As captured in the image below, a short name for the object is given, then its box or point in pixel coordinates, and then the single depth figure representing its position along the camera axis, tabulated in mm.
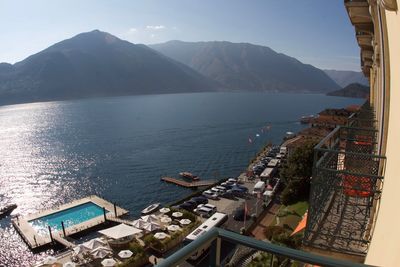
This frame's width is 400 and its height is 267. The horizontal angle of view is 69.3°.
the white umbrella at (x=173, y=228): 26797
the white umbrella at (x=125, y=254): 22641
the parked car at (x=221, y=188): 37712
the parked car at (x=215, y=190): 37125
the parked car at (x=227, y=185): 39056
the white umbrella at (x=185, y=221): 27950
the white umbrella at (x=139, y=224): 27359
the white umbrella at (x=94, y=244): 24328
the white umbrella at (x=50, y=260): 23028
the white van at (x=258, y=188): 35653
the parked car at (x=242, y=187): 37500
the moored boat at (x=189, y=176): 45406
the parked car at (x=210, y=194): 36106
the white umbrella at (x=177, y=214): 29564
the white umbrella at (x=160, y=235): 25102
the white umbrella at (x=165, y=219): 28680
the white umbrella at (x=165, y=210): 31114
